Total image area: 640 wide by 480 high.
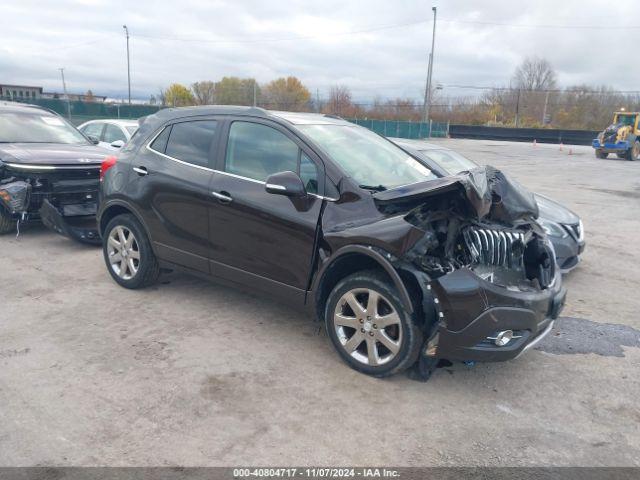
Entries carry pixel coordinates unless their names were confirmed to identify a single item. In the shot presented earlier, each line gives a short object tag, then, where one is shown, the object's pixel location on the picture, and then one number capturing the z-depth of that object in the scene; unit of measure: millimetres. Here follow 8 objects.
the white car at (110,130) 10250
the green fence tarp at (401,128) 45750
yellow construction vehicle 28266
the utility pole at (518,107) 67050
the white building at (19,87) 43575
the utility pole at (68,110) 31150
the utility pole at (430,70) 39656
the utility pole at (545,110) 65312
